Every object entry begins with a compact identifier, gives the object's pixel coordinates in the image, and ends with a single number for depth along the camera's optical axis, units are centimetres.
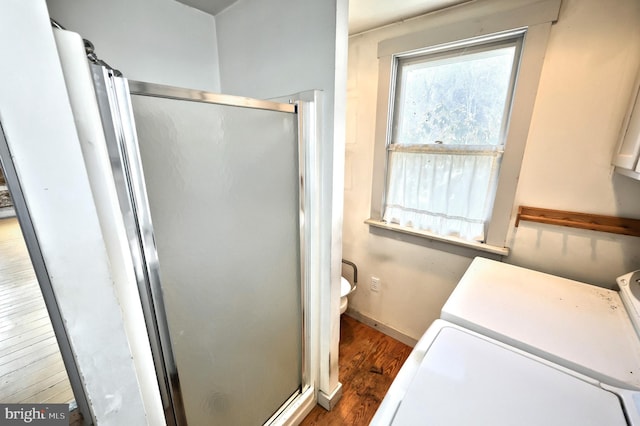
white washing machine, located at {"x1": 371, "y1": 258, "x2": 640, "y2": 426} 63
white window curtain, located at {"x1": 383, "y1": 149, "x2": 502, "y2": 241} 146
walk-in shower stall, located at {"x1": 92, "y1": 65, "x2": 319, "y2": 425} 65
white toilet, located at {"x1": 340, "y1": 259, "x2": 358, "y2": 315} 176
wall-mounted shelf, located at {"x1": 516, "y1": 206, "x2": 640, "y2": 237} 109
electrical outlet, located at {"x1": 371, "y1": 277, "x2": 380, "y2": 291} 197
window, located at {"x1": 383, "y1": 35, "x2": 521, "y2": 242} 137
